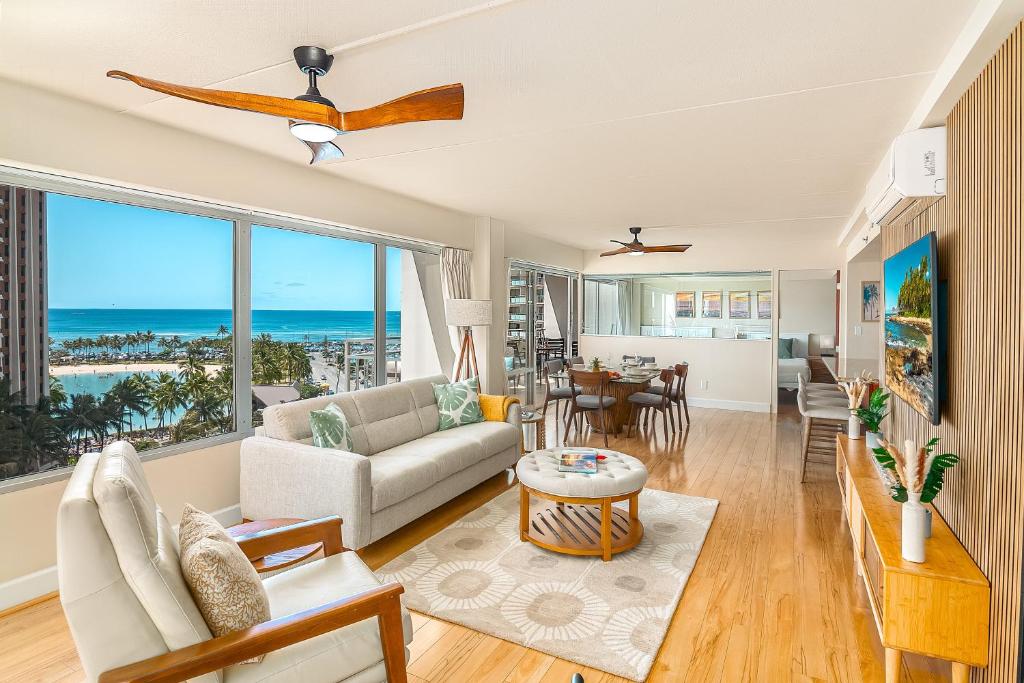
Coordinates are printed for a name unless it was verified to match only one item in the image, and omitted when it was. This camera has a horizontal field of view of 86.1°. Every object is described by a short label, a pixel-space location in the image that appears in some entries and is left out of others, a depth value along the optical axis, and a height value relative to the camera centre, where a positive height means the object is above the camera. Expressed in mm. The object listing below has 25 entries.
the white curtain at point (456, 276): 5539 +696
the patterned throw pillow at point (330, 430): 3344 -534
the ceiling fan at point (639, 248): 6227 +1099
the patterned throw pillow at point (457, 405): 4504 -516
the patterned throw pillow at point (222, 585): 1475 -662
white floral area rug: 2342 -1239
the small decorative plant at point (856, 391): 3637 -327
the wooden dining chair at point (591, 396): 5441 -570
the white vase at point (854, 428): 3721 -581
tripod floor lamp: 5219 +226
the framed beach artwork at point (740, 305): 7930 +550
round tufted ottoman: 3102 -912
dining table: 6203 -583
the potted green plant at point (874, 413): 3164 -412
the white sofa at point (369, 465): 3049 -761
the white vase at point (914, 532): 1977 -687
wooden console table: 1845 -913
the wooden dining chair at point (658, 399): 6031 -628
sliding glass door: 7277 +276
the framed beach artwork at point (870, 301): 7020 +539
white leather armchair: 1304 -715
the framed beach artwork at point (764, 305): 7777 +541
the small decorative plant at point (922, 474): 2053 -500
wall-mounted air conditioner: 2438 +801
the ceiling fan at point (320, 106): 1897 +854
